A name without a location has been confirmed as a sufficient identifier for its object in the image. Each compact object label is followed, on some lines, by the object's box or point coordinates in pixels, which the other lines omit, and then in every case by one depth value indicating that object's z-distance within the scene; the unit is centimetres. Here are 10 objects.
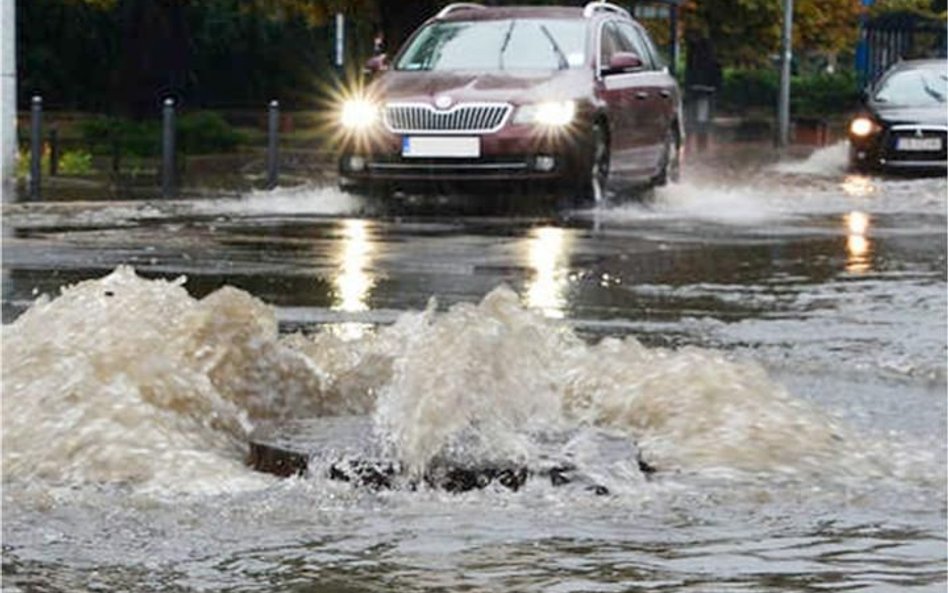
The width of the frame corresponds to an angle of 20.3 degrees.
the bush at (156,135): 3259
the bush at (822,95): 6156
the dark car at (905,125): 2859
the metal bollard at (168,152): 2281
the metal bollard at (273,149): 2430
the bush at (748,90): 6881
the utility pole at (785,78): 4325
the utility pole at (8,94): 2253
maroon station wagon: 1969
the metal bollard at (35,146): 2156
